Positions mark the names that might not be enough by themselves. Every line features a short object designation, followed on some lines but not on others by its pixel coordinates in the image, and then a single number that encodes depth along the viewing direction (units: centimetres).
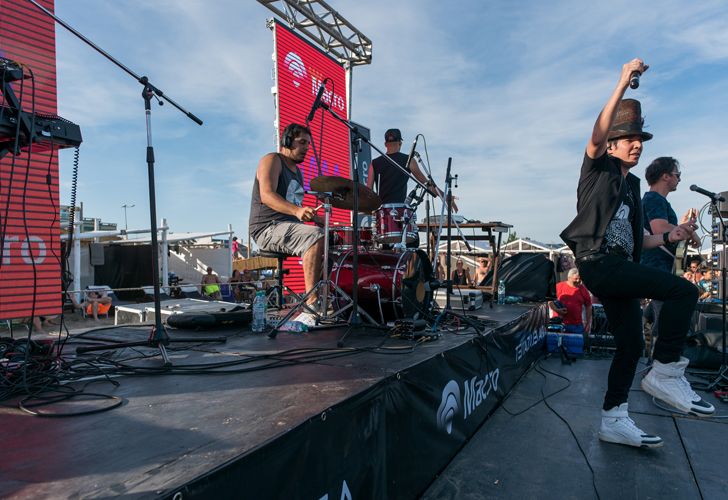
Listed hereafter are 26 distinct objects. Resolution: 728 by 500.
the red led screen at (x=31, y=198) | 718
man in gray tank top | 339
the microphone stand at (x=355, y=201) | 289
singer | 246
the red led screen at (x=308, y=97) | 944
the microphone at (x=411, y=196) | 439
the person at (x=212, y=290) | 1327
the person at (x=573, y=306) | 612
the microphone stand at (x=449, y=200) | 401
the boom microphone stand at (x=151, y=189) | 221
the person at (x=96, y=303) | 1051
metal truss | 970
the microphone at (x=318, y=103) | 323
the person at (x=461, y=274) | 1085
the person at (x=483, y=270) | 905
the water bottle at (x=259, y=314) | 329
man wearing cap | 521
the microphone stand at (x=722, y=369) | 362
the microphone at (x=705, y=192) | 356
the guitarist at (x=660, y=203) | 384
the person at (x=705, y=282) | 964
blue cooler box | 542
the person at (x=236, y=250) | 1933
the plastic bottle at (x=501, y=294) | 641
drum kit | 329
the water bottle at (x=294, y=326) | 320
